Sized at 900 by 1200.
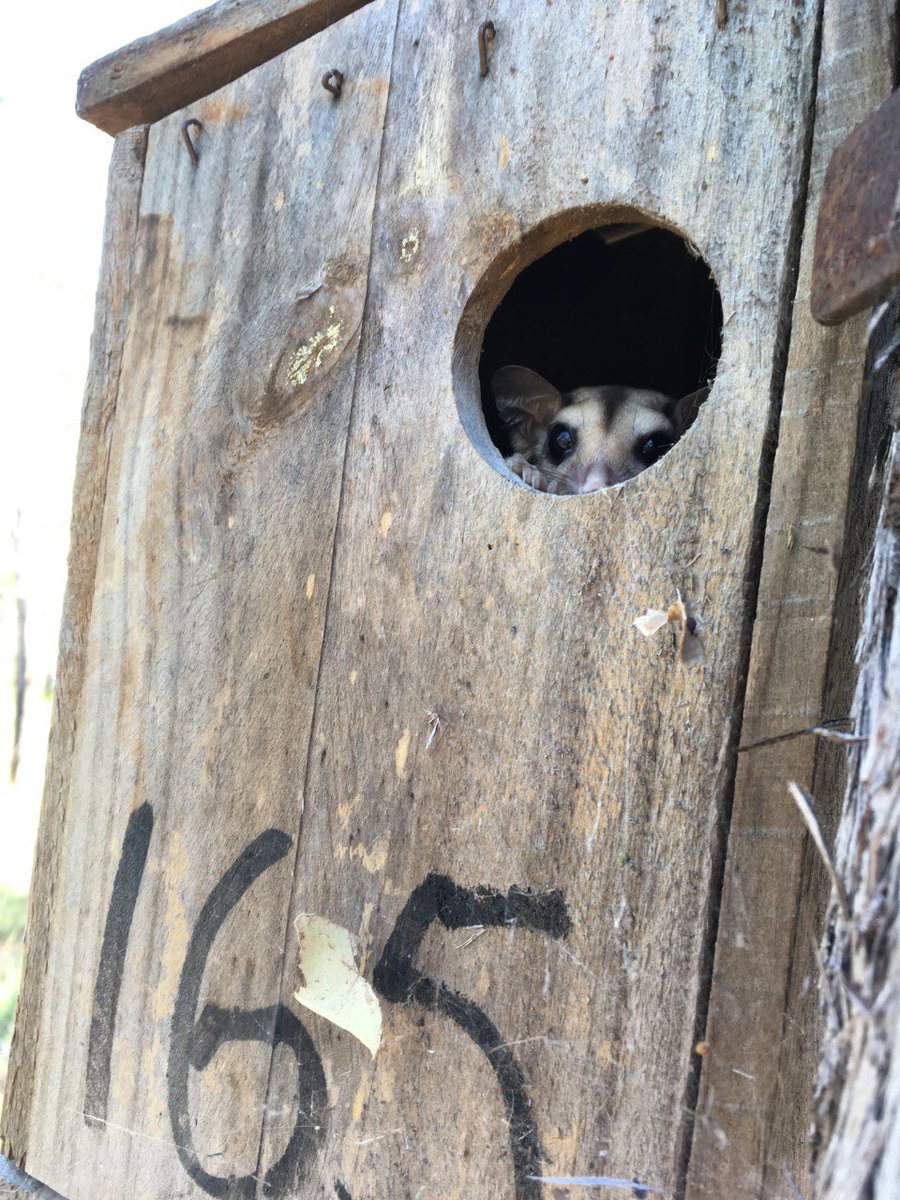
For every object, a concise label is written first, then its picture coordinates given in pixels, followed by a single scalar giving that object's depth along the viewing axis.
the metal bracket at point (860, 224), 0.16
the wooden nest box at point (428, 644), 0.19
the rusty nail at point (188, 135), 0.30
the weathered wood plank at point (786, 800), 0.18
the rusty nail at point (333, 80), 0.27
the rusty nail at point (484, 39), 0.24
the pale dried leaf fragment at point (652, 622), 0.20
